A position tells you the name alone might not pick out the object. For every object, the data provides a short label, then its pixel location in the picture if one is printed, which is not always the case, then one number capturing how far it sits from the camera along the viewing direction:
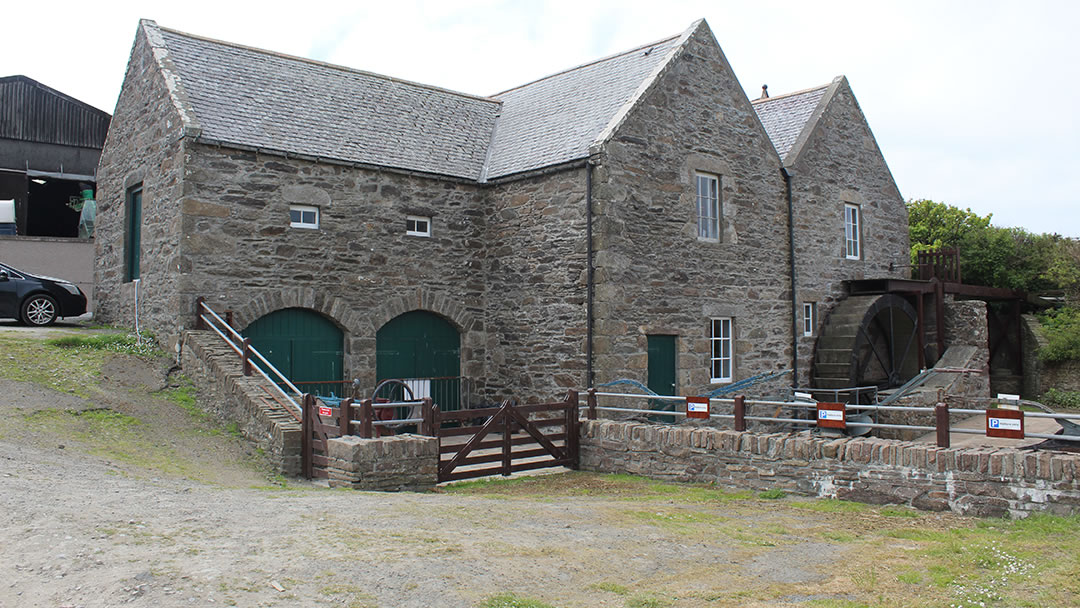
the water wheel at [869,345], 19.02
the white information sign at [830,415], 10.92
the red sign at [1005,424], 9.23
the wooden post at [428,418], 11.06
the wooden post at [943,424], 9.64
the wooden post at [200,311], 13.88
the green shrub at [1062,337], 23.61
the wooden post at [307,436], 11.01
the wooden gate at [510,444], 11.52
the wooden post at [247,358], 12.57
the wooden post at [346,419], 10.75
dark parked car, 16.06
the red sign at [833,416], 10.84
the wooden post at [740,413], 11.80
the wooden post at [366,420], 10.48
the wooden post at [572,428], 13.08
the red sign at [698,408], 12.43
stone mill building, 14.66
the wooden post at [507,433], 12.15
